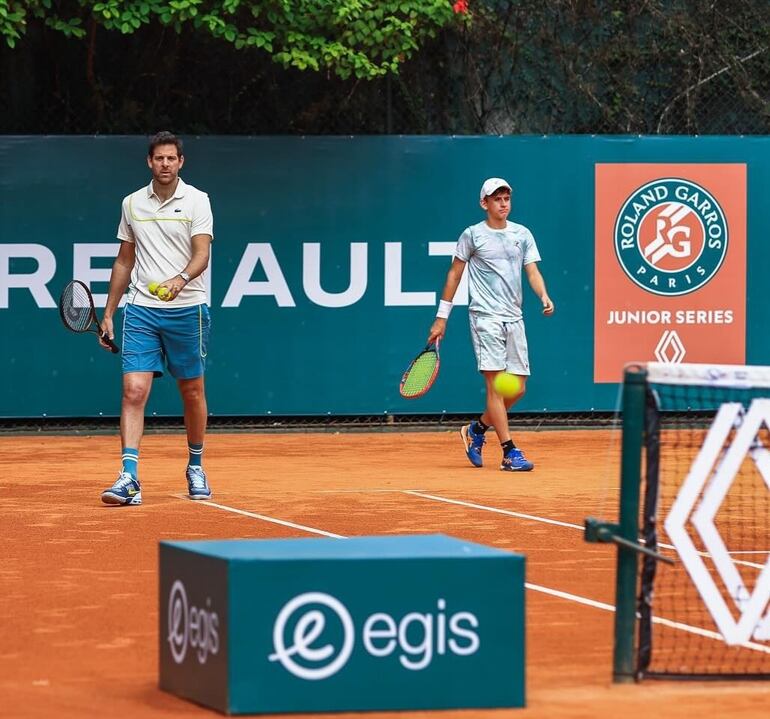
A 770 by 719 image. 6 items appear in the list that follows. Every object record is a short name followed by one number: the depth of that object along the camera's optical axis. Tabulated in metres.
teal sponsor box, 9.88
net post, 10.99
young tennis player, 23.75
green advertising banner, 28.87
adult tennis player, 19.42
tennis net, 11.05
